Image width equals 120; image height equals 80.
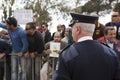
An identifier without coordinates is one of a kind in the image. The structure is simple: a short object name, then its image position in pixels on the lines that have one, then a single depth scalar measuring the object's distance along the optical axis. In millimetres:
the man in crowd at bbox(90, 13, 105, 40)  4526
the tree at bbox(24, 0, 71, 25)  16775
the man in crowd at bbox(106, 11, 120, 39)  4603
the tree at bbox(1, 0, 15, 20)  15410
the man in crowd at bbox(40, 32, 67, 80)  4986
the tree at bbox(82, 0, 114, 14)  19615
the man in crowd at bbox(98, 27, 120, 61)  4280
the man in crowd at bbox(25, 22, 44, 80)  5080
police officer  2126
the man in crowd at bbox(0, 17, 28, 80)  5064
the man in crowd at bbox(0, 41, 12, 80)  5367
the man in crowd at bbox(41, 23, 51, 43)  6308
